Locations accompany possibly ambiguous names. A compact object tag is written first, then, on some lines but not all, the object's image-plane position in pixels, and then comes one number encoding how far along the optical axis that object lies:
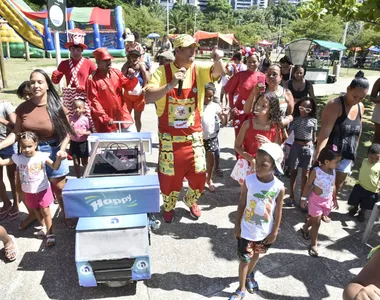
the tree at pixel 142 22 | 33.17
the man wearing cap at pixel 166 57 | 5.37
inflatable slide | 12.69
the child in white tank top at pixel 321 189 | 3.18
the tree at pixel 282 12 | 124.11
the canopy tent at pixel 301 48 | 16.82
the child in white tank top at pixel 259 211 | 2.41
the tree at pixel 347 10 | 4.21
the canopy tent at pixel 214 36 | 33.61
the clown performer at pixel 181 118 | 3.10
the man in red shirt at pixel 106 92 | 4.00
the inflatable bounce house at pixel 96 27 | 21.12
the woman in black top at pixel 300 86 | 4.76
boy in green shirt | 3.66
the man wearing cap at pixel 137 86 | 4.35
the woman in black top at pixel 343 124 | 3.40
